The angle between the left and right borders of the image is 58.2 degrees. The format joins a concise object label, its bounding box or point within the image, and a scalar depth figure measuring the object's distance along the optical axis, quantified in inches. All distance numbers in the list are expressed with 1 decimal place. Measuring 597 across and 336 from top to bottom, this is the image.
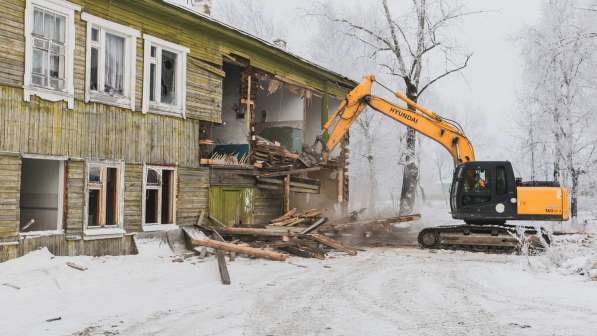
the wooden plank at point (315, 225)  637.3
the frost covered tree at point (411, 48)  1058.1
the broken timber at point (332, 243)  612.7
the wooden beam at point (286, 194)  788.6
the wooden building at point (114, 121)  459.8
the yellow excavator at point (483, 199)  640.4
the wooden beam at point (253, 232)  606.2
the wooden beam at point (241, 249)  526.9
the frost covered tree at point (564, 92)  1180.5
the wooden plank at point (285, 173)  751.3
